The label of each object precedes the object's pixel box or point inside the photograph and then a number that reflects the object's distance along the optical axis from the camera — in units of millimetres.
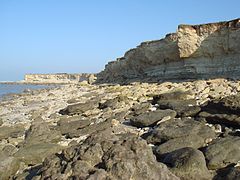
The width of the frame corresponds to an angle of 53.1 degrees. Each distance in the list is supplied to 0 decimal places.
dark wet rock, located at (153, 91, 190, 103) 11493
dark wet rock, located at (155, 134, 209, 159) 6314
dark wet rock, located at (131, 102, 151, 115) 10666
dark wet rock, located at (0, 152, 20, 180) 6145
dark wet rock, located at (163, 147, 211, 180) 5208
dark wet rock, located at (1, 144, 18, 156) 7444
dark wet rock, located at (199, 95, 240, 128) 8013
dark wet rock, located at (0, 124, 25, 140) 9704
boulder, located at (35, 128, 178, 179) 4392
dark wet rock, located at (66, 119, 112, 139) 9029
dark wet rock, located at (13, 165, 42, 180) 5670
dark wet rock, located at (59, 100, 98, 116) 12214
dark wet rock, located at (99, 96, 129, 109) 12268
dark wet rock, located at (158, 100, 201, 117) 9240
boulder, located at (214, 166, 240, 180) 4988
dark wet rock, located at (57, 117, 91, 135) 9491
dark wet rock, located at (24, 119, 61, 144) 8620
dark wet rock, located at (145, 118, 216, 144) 7041
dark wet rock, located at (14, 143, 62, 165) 6773
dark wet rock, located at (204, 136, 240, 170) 5692
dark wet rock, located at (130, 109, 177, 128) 8947
